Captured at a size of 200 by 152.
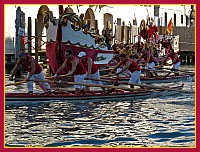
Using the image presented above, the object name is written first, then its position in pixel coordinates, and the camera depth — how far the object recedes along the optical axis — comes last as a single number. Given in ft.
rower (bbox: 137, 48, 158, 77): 74.28
